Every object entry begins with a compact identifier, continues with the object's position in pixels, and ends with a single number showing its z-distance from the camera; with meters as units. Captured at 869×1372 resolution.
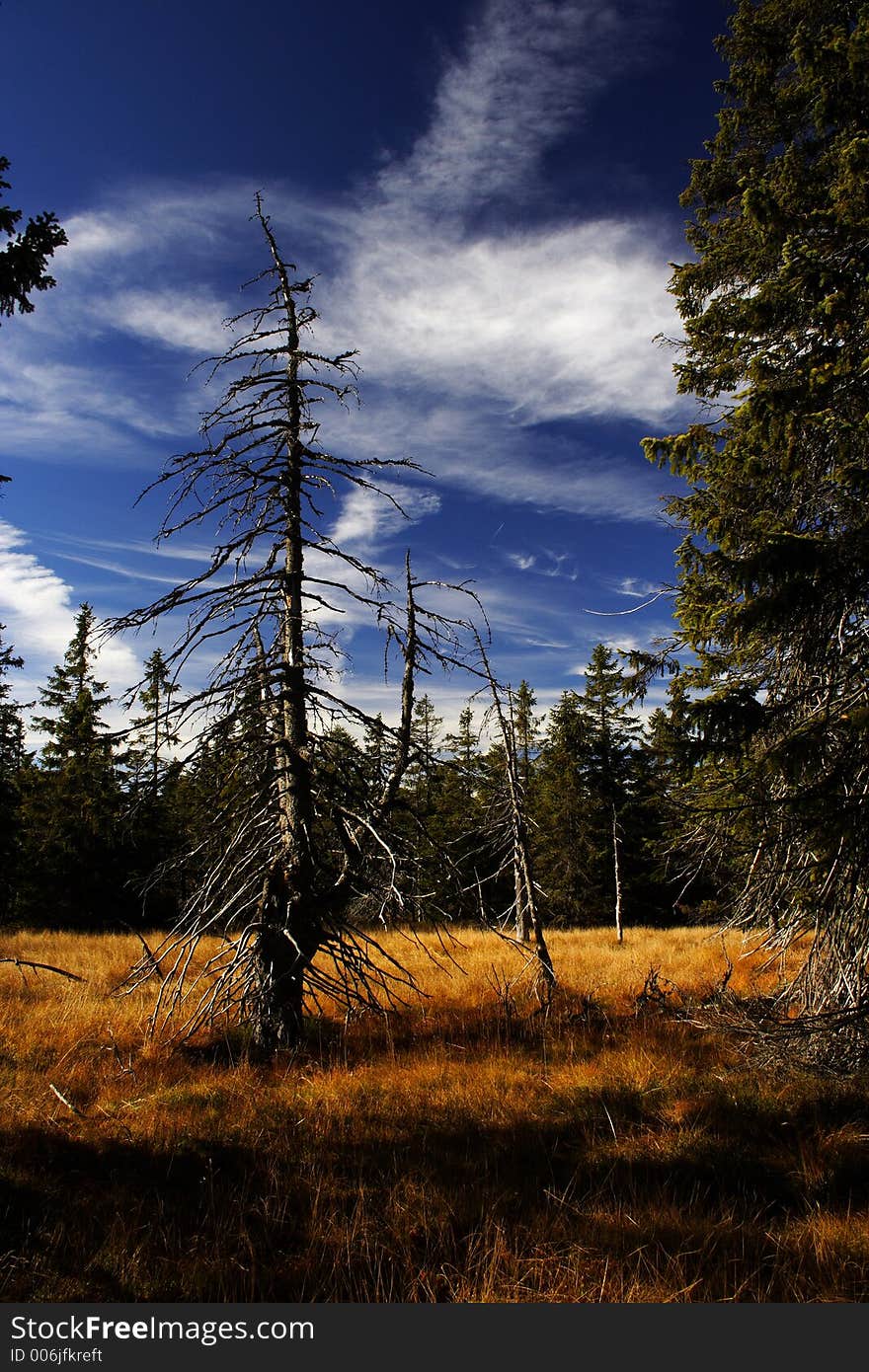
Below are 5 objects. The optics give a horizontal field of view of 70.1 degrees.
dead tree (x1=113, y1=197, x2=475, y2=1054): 6.77
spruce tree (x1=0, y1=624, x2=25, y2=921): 22.70
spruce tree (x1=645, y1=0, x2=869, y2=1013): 5.09
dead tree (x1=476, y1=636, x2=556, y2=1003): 9.43
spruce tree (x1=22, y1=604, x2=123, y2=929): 21.81
